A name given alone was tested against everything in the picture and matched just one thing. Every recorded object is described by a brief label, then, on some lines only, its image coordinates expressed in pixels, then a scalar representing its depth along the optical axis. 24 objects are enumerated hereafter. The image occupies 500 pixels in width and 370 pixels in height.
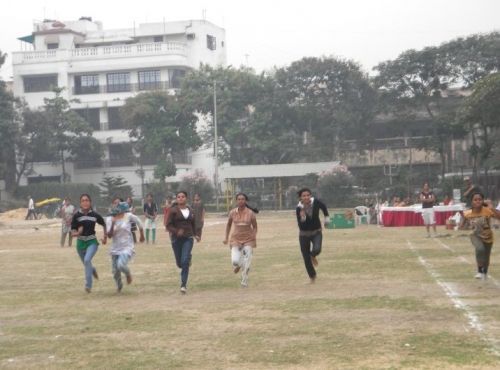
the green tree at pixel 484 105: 42.78
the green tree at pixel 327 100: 67.56
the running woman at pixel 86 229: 15.01
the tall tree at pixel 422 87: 61.62
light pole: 67.06
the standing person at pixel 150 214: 28.91
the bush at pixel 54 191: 71.25
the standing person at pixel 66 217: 28.53
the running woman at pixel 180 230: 14.66
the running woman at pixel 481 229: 14.67
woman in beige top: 15.34
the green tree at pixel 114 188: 70.56
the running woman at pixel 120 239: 14.78
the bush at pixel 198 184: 67.25
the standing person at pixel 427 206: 27.39
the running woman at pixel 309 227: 15.16
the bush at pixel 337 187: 63.22
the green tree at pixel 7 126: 68.50
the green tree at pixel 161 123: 70.50
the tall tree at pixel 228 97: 69.69
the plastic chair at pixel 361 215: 41.47
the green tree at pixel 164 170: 70.56
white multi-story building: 77.25
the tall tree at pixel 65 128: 72.00
